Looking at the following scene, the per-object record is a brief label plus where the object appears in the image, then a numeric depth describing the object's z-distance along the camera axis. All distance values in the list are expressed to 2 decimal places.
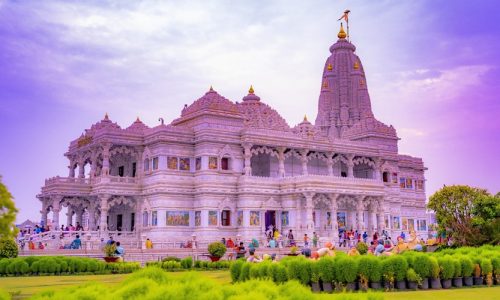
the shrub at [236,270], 18.20
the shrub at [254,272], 17.45
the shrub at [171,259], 28.20
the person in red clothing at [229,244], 38.67
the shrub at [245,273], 17.69
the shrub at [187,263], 27.44
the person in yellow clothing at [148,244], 37.94
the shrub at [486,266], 18.27
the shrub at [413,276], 16.94
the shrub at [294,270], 17.20
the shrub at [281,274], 17.33
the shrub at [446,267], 17.58
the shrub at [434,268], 17.30
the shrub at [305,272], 17.06
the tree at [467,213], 28.41
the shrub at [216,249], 29.88
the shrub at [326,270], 16.86
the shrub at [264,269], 17.42
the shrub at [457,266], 17.75
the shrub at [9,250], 26.81
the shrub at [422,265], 17.19
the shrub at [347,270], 16.77
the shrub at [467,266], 17.97
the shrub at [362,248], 32.48
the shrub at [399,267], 17.00
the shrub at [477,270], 18.31
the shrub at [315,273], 16.97
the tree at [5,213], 14.82
